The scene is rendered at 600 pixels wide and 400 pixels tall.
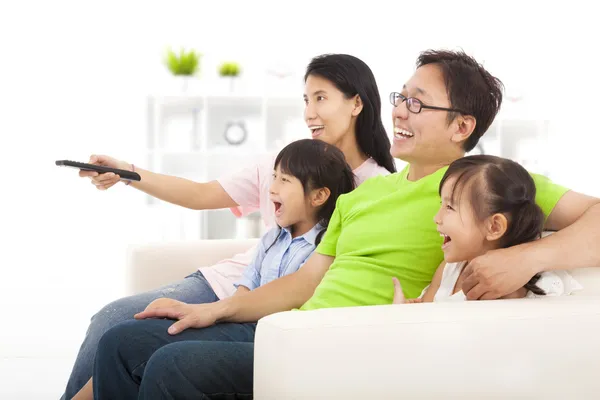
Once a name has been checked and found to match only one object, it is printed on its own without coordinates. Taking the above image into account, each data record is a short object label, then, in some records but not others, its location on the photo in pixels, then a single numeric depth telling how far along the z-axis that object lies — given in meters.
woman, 2.31
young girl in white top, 1.60
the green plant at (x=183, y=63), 4.82
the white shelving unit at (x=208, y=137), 4.84
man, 1.53
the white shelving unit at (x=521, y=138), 5.02
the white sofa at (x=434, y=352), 1.29
